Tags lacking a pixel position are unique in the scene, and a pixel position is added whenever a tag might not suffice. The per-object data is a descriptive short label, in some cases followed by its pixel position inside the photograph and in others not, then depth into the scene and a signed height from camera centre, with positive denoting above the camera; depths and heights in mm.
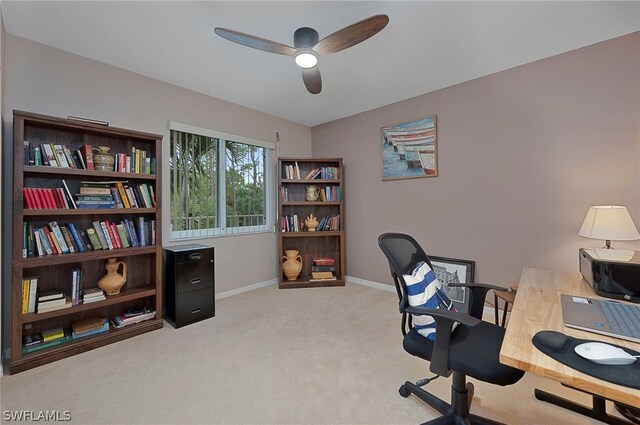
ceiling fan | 1706 +1182
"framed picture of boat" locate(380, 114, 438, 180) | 3312 +846
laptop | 904 -381
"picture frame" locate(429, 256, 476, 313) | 3004 -657
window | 3180 +458
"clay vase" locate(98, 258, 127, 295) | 2381 -520
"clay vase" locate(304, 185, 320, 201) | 4102 +344
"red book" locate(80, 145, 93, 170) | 2293 +540
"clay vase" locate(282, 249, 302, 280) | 3943 -691
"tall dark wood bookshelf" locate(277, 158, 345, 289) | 3965 +77
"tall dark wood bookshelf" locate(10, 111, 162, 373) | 1931 -273
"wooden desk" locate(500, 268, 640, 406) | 668 -398
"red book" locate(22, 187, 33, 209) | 2013 +167
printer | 1234 -293
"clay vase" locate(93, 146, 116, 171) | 2361 +521
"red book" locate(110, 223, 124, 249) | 2430 -126
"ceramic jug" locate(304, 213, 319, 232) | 4086 -102
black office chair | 1142 -604
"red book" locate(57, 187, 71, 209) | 2190 +178
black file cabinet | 2688 -658
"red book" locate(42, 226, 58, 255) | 2109 -133
